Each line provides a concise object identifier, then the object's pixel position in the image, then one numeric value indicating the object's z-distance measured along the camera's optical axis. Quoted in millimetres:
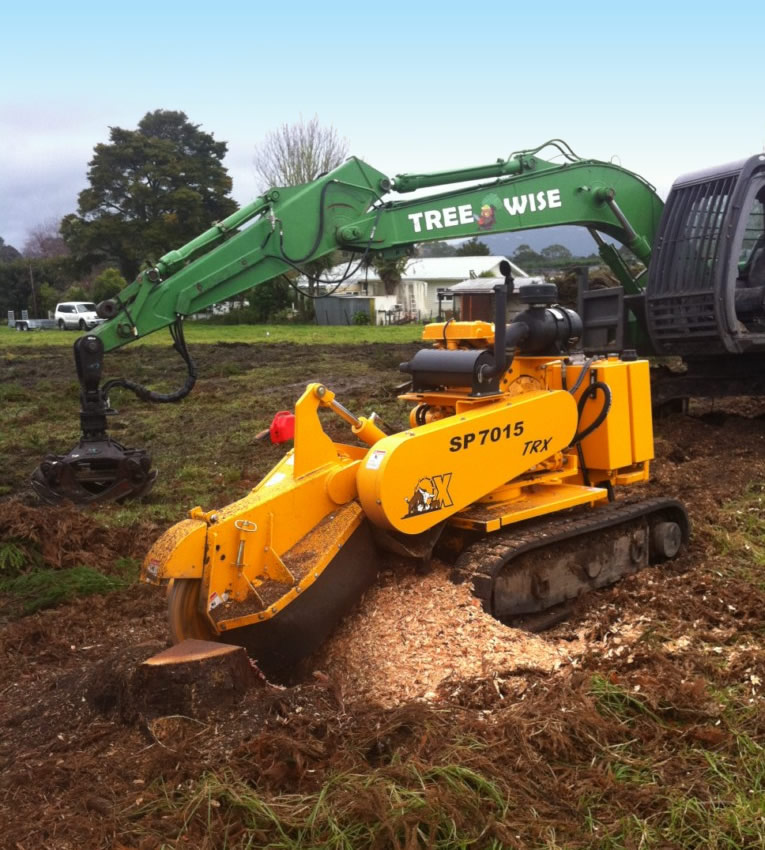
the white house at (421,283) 50656
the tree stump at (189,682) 4133
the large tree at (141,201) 51312
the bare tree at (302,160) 49844
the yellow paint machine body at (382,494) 4598
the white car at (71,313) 49000
